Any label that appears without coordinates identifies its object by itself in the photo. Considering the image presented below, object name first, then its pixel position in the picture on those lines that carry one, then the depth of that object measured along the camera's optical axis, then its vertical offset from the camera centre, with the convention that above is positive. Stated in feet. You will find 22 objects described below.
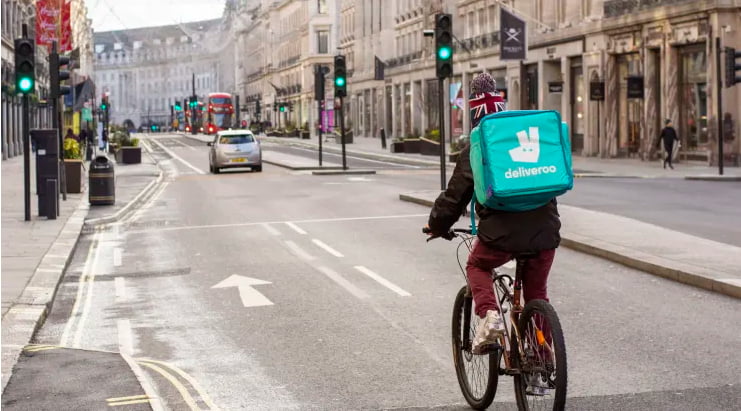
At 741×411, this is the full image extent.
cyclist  19.52 -1.40
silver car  137.08 +0.05
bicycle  18.37 -3.39
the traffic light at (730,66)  106.52 +6.96
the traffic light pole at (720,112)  109.70 +2.93
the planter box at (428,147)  191.42 +0.26
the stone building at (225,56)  621.72 +49.78
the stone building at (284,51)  406.82 +38.05
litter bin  82.38 -2.02
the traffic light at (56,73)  82.64 +5.54
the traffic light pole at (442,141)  78.07 +0.51
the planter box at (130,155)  172.86 -0.31
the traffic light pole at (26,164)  66.08 -0.54
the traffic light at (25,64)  66.69 +4.99
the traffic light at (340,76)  123.24 +7.64
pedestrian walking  129.90 +0.80
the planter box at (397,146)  204.44 +0.53
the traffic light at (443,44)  74.64 +6.49
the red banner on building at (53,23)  119.85 +14.56
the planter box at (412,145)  200.95 +0.65
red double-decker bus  349.61 +12.02
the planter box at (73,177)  97.45 -1.88
